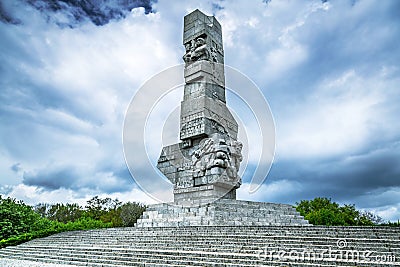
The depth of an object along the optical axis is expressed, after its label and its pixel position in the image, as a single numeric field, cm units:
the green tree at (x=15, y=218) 1655
